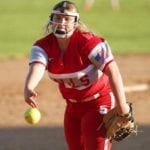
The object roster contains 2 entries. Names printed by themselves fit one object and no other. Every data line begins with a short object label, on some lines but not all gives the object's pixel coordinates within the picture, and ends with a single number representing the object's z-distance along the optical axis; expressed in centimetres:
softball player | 1147
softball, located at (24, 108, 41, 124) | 1262
